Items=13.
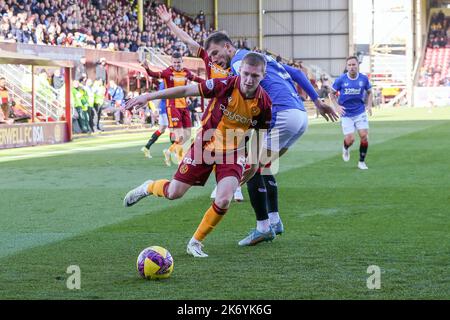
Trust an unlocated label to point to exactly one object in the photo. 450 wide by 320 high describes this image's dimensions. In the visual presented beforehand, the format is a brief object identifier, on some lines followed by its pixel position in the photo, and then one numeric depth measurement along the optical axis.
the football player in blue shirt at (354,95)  18.48
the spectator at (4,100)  28.44
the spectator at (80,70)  36.91
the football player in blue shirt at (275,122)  9.31
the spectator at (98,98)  35.62
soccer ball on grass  7.32
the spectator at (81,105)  33.69
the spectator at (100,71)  39.50
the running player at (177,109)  18.70
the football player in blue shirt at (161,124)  21.77
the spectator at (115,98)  39.19
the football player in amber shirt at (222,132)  8.16
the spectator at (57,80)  33.75
